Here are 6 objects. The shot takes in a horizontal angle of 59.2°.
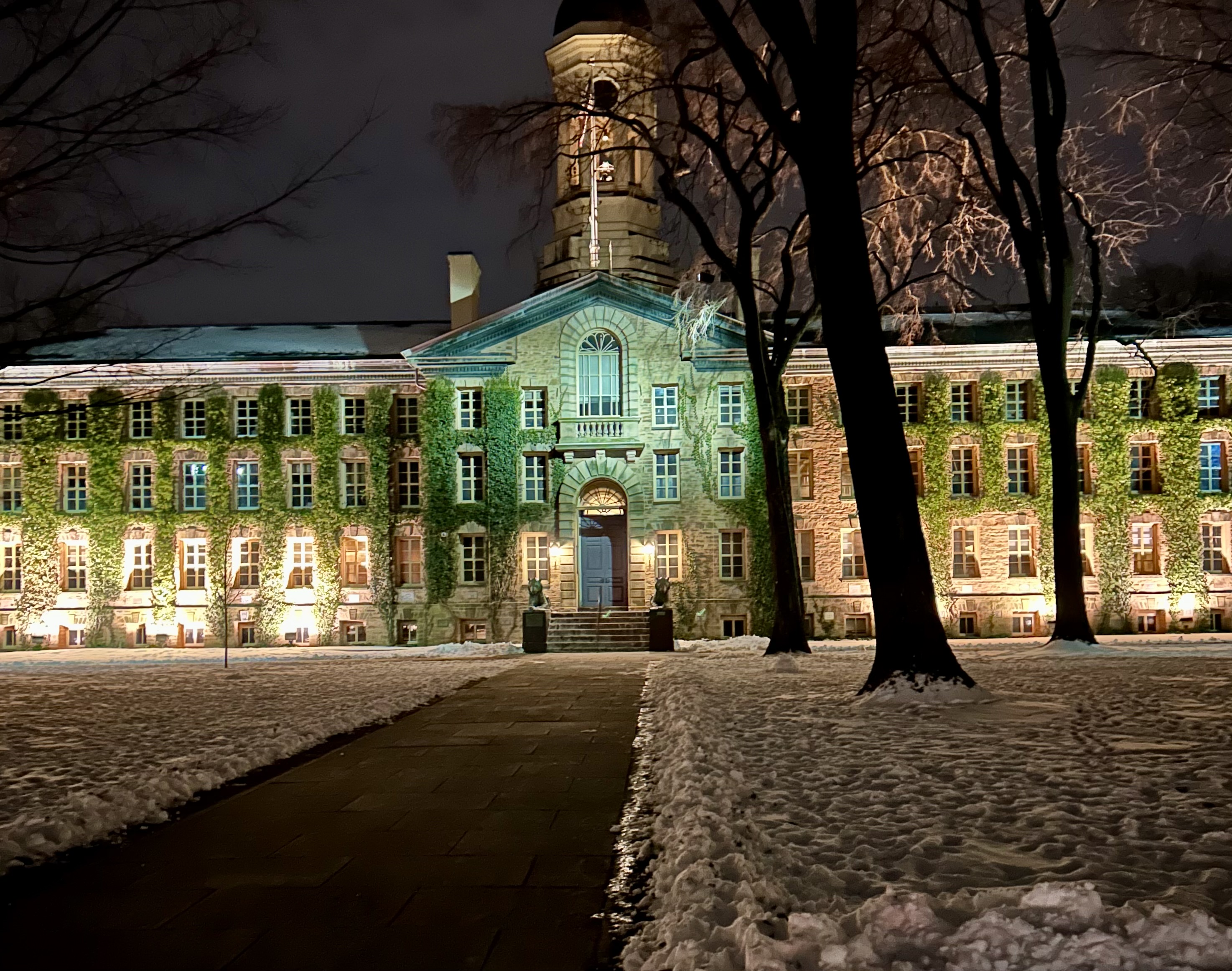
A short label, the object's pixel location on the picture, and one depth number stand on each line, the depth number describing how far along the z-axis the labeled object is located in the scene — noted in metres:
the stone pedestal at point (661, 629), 31.33
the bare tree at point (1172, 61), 15.02
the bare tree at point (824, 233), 13.70
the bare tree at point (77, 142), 11.45
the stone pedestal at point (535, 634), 31.78
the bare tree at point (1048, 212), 20.23
